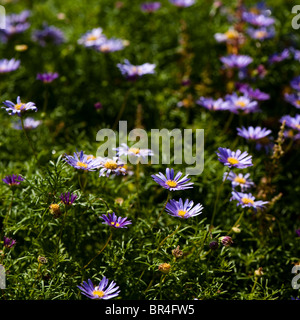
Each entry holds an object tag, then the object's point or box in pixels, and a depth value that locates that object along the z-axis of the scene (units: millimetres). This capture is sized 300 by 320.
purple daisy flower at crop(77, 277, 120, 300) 1591
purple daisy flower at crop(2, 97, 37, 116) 1812
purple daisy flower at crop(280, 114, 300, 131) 2463
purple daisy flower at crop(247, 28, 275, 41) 3096
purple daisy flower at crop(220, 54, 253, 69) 2934
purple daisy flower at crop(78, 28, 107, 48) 2930
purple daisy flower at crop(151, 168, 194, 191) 1752
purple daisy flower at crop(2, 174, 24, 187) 1825
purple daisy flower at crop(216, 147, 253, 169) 1864
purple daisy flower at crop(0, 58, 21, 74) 2631
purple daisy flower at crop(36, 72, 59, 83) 2408
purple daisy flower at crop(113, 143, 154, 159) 2018
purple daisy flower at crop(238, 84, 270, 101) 2658
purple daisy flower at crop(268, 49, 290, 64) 2998
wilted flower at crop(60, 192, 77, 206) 1696
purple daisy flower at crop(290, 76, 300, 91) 2863
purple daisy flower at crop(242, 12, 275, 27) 3199
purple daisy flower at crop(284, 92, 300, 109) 2727
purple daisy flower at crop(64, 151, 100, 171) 1769
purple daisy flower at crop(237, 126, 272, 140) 2217
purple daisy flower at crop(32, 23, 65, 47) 3262
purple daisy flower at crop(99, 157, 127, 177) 1892
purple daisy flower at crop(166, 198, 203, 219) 1723
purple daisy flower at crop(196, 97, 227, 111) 2565
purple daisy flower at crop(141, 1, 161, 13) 3365
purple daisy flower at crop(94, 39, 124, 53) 2932
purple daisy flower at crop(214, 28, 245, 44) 3156
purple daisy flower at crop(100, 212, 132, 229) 1691
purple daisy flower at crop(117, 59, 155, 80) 2539
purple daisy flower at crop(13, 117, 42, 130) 2418
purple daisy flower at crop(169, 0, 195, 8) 3324
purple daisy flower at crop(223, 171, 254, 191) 2180
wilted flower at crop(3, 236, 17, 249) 1759
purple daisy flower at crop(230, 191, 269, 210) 1948
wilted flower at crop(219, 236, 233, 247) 1713
